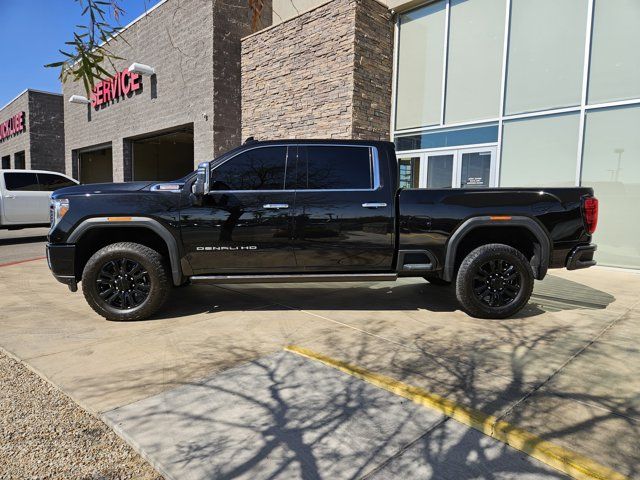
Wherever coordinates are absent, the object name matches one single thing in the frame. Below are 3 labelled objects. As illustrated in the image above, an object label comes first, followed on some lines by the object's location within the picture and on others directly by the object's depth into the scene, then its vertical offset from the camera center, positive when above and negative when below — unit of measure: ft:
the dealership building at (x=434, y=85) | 27.99 +9.09
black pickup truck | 15.88 -1.16
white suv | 37.65 -0.72
